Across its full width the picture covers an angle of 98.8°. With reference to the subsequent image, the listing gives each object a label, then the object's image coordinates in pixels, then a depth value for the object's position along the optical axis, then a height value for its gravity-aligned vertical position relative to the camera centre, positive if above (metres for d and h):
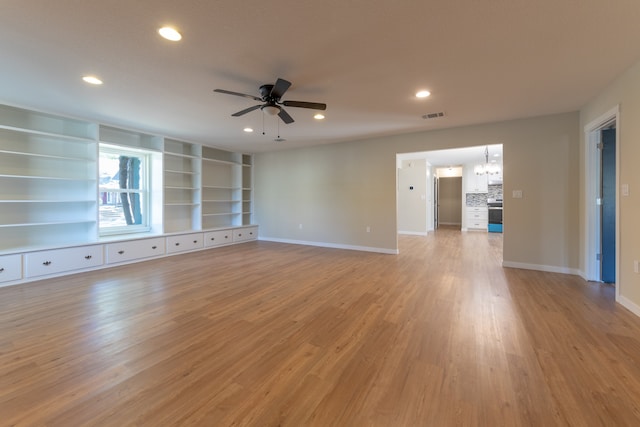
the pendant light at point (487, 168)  8.70 +1.40
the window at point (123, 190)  5.17 +0.45
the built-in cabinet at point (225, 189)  6.93 +0.63
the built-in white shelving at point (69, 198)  3.93 +0.24
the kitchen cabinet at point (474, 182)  10.02 +1.11
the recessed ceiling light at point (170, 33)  2.13 +1.42
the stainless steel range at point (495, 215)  9.23 -0.10
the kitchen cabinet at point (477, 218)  9.93 -0.21
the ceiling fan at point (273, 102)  2.89 +1.25
